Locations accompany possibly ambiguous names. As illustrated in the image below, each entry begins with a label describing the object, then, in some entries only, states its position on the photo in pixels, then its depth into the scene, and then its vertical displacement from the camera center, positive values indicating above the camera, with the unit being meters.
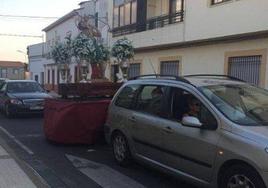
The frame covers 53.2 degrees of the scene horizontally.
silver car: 3.09 -0.62
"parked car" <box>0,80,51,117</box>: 9.32 -0.70
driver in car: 3.62 -0.35
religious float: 5.85 -0.74
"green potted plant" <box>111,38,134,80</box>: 8.51 +0.93
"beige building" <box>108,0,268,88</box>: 9.01 +1.85
